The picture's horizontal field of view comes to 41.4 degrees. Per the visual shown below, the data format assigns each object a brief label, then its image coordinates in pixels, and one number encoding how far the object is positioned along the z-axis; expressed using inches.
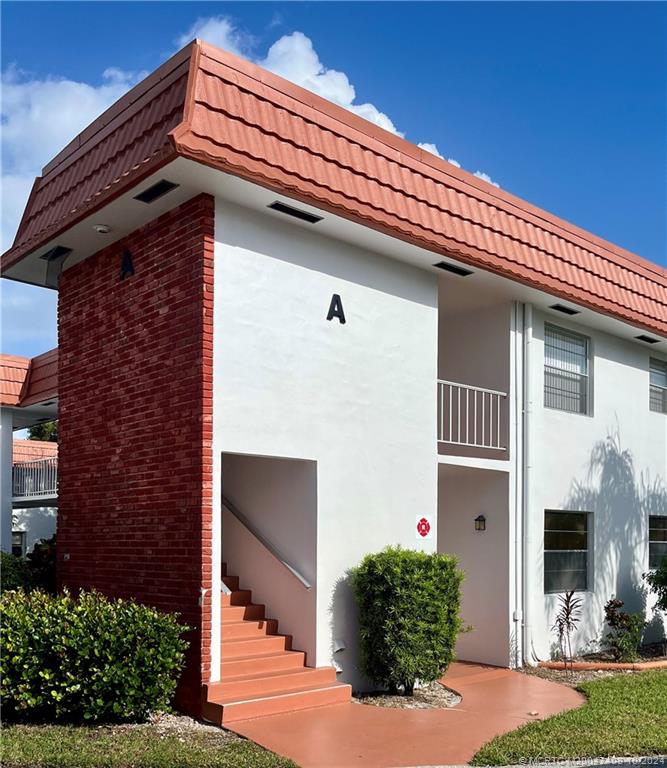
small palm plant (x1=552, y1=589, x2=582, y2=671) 510.3
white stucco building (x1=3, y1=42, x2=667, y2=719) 363.9
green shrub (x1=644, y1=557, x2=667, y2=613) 566.9
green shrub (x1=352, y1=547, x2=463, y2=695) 388.2
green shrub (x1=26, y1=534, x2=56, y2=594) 490.0
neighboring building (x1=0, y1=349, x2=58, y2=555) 852.6
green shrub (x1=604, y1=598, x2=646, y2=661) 523.8
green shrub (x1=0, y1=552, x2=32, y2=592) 468.4
